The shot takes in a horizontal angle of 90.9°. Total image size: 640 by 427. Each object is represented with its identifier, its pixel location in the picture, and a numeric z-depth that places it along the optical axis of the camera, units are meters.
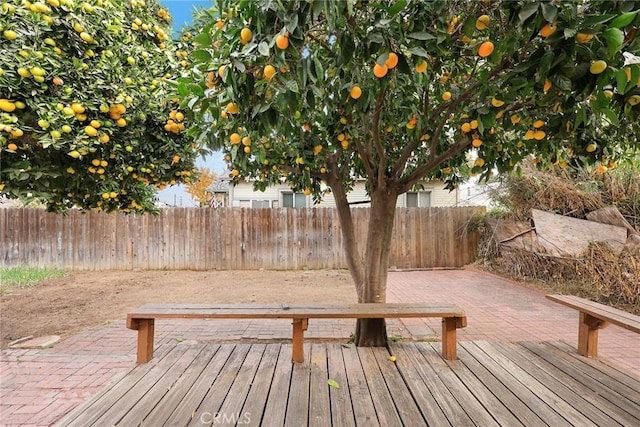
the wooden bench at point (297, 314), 2.67
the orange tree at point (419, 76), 1.36
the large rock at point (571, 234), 5.64
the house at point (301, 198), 12.45
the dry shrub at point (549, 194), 6.20
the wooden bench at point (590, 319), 2.68
